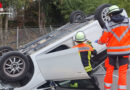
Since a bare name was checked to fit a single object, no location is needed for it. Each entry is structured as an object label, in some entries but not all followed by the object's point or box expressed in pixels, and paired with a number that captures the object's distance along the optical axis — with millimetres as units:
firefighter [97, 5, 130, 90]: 3918
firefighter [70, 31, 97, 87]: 4492
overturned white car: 4004
